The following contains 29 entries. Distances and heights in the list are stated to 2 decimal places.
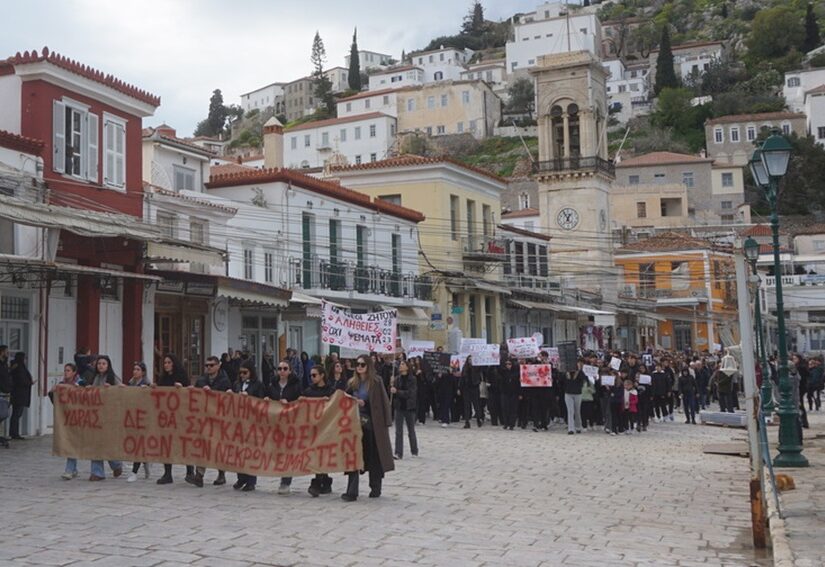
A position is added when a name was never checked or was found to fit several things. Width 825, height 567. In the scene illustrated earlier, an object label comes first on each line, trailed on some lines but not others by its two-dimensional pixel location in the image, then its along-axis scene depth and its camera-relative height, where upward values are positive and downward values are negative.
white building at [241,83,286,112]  168.38 +47.36
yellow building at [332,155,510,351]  40.69 +5.64
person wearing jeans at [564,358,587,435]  23.14 -0.71
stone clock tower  61.84 +12.56
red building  20.33 +4.61
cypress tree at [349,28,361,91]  162.00 +48.56
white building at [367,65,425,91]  148.25 +43.99
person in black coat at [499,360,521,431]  23.94 -0.60
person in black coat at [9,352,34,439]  17.92 -0.08
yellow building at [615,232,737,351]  65.75 +5.26
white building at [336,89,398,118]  126.94 +35.59
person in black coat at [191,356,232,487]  13.41 -0.07
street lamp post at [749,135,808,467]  15.38 +1.15
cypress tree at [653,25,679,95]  131.88 +38.68
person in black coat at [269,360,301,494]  13.05 -0.17
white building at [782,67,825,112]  116.56 +32.54
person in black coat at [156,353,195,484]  13.91 +0.05
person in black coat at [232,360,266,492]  12.88 -0.18
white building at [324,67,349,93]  169.00 +50.06
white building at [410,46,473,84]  157.62 +48.97
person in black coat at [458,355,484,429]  23.97 -0.48
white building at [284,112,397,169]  117.75 +27.95
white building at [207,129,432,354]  30.67 +4.28
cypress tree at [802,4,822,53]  129.00 +42.30
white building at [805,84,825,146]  107.31 +26.56
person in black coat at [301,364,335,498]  12.58 -0.25
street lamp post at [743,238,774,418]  25.59 -0.25
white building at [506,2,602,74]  144.62 +48.47
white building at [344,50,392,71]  178.25 +56.08
